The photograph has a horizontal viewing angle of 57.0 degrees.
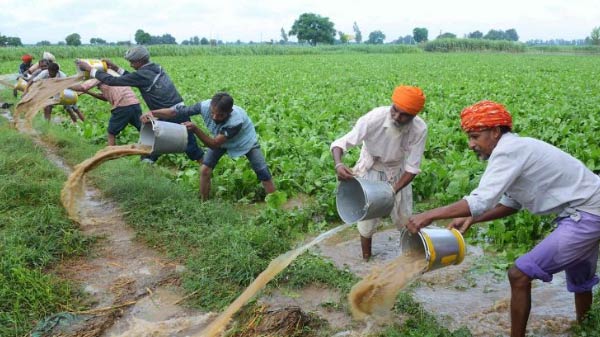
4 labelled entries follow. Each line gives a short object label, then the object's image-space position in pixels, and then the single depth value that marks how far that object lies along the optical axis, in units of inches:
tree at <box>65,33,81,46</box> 2506.6
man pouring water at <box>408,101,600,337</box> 113.6
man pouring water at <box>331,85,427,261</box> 156.7
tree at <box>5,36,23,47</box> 1998.0
